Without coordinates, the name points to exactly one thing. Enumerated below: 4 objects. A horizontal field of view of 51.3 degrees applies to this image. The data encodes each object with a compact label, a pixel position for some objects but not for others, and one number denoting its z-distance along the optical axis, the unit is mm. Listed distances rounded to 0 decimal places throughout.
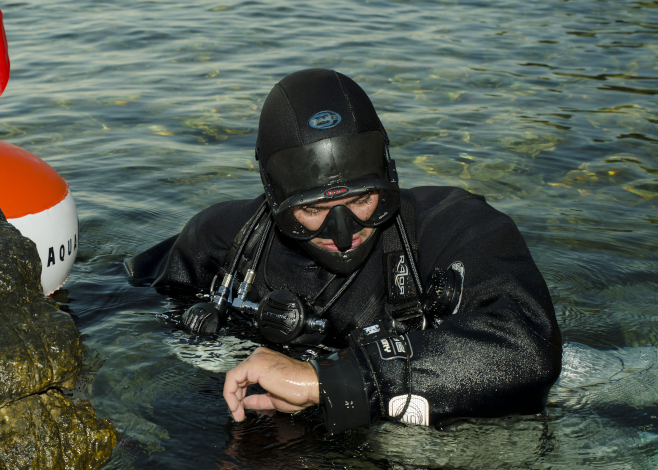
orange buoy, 3240
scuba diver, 2398
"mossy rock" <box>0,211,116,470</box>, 2164
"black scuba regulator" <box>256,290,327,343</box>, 3018
